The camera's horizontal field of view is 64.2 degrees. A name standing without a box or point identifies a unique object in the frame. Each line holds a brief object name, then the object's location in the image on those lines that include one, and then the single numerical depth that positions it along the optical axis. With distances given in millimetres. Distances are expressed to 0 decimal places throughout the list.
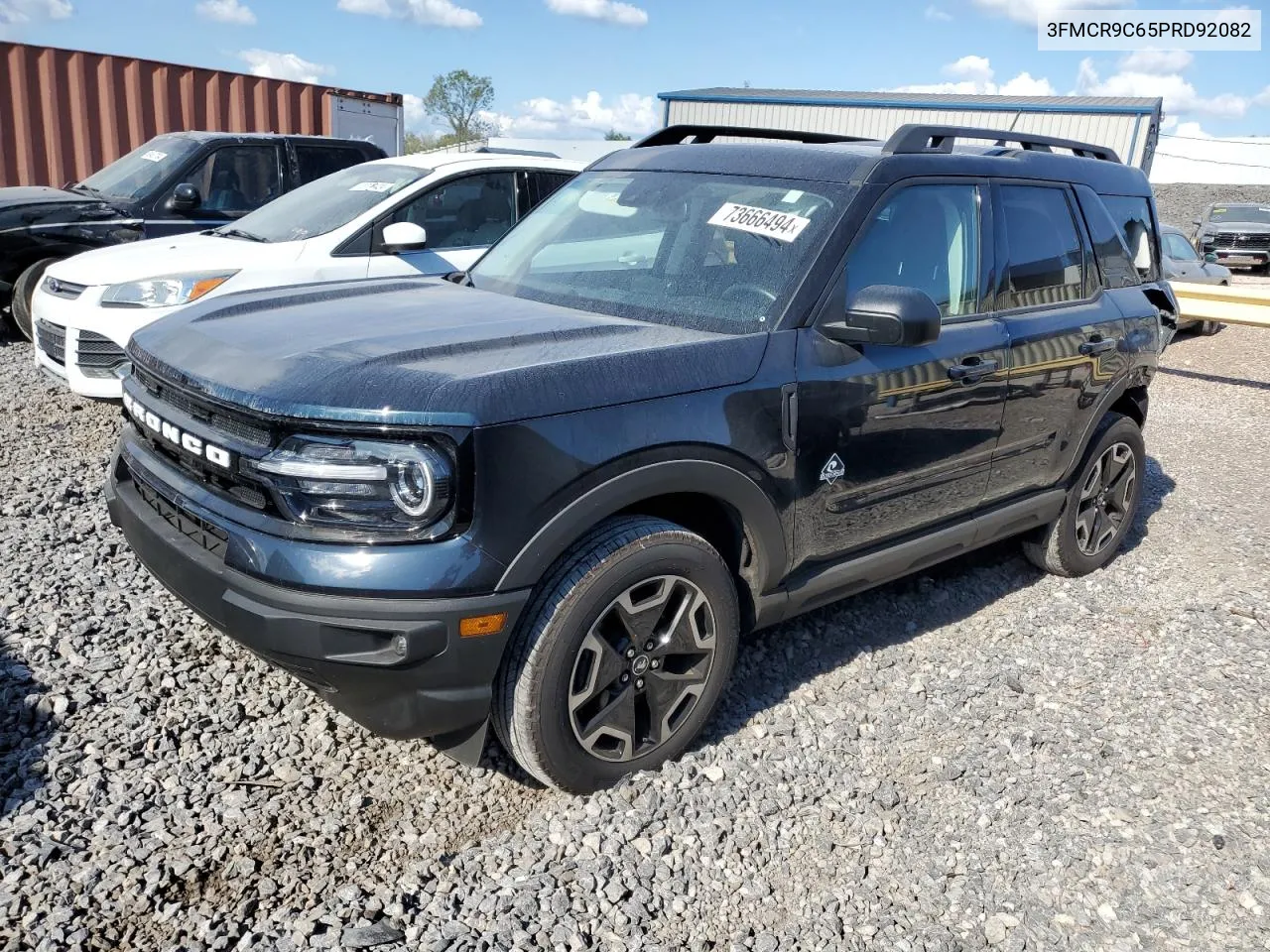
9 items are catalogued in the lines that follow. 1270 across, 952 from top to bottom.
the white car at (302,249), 5703
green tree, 57312
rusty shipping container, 11930
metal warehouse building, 22469
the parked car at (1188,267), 14164
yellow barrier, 10352
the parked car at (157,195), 7754
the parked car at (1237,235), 22016
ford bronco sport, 2426
